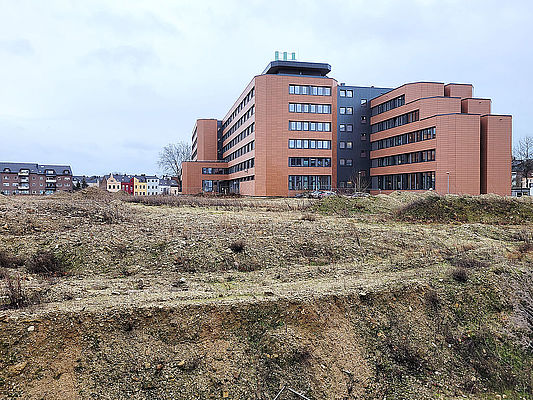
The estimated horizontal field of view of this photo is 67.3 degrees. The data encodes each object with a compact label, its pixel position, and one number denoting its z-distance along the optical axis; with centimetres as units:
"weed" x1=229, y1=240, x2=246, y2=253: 1416
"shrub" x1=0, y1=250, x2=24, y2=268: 1220
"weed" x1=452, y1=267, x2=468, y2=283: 1160
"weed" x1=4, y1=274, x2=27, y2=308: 860
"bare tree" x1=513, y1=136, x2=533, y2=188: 8081
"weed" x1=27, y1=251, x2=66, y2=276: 1191
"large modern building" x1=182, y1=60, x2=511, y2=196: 5075
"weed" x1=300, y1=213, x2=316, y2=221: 2176
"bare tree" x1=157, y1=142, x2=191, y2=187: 11238
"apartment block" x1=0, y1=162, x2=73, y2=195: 11406
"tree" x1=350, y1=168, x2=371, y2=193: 6538
